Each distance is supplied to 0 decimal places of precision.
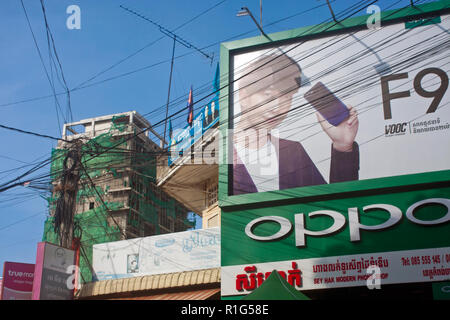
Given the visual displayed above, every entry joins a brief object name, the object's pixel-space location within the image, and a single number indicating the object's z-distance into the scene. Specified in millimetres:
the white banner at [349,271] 13211
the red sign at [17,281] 19747
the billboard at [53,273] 16359
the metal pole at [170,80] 23375
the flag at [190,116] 21291
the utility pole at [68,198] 17828
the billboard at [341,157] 13820
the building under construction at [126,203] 48844
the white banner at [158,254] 16719
